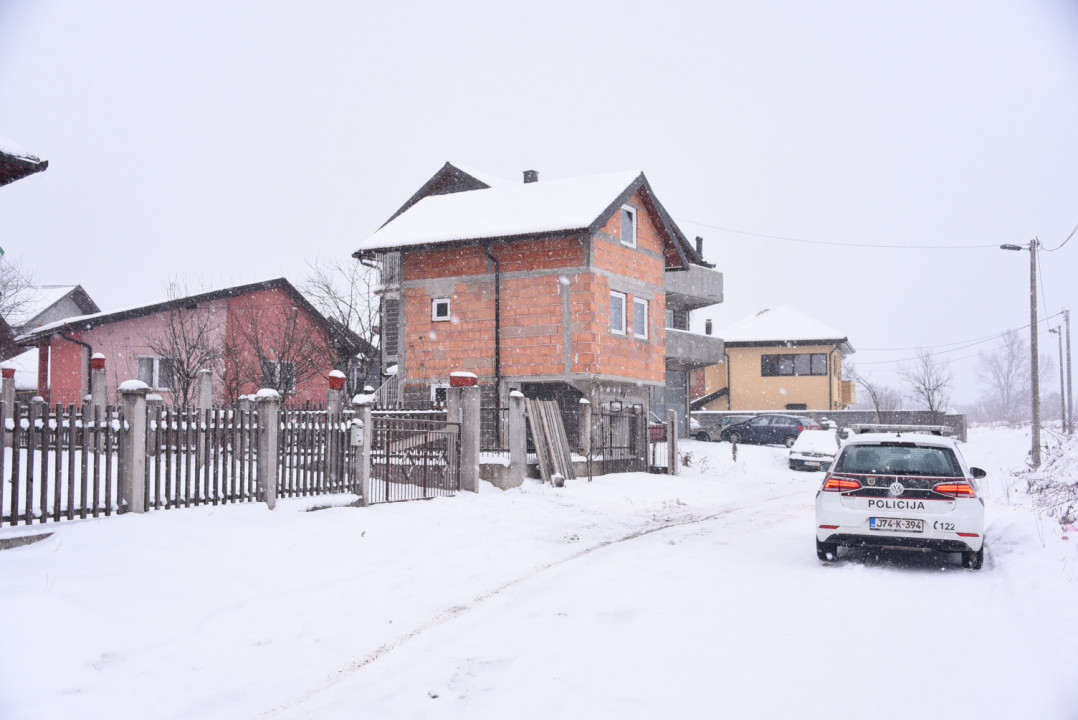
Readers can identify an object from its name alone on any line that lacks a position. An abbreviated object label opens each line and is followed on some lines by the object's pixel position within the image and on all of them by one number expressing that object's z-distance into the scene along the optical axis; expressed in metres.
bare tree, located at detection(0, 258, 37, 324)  42.66
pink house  31.73
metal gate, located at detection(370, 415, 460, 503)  13.80
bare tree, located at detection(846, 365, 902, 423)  45.28
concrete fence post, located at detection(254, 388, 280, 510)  11.37
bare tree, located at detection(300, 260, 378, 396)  34.78
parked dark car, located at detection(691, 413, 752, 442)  44.65
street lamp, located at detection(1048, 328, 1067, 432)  51.22
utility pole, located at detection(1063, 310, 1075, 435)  44.89
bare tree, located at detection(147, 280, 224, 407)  28.22
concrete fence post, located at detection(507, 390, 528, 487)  17.25
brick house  24.35
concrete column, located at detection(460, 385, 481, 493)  15.63
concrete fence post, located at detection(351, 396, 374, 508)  12.84
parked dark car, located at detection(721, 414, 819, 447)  39.56
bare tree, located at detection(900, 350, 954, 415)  49.22
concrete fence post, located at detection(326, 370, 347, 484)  12.62
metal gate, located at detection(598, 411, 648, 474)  22.44
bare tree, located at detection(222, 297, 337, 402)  29.69
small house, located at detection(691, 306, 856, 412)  51.72
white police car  9.68
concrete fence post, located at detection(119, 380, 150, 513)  9.59
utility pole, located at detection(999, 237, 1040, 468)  27.02
